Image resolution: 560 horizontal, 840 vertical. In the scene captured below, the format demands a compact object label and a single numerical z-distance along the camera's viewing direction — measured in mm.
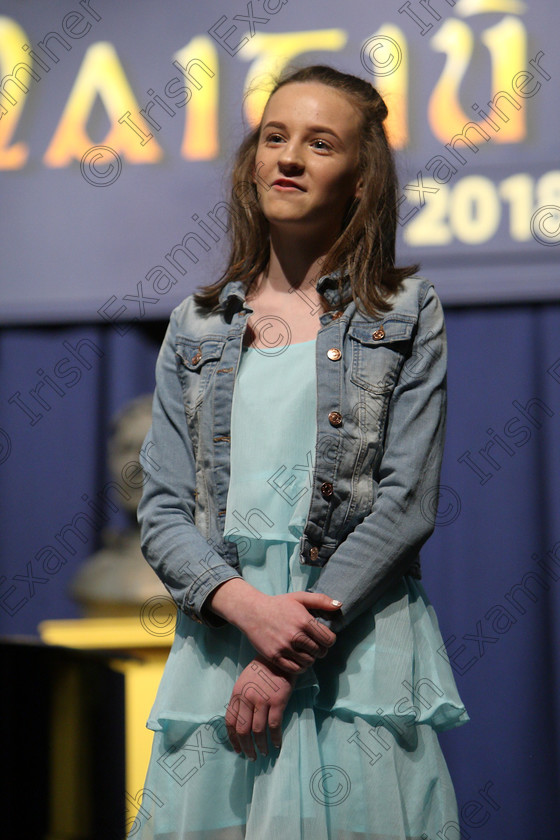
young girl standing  4441
